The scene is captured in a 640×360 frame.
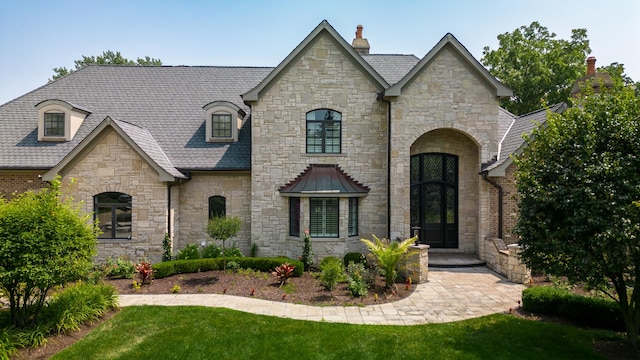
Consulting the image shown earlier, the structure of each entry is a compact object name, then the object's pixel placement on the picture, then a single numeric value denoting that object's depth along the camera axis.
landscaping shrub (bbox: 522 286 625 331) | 8.87
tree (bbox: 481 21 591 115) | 30.58
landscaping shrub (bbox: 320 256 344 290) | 11.61
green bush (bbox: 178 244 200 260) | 14.82
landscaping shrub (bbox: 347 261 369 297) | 11.24
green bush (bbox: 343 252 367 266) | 14.35
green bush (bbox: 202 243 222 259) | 15.10
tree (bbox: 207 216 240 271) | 13.44
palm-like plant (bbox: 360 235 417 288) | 11.74
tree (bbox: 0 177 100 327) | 7.83
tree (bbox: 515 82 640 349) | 6.77
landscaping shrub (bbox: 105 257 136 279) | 13.18
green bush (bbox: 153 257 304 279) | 13.40
